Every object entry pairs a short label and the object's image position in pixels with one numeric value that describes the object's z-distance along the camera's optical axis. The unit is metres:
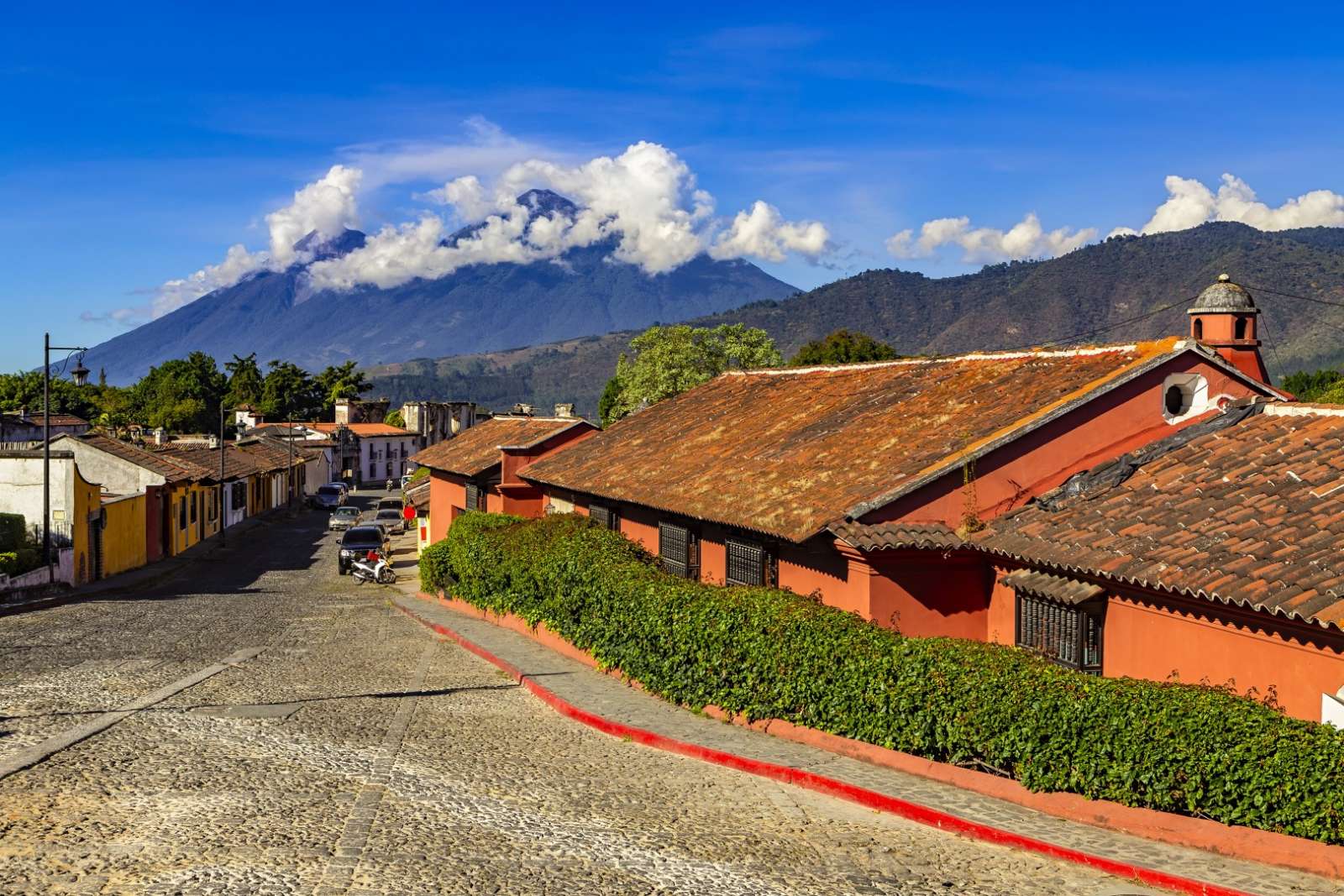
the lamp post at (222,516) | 48.86
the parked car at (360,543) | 37.44
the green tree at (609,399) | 90.35
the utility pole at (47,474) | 29.81
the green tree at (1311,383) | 55.34
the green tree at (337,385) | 129.38
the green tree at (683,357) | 69.19
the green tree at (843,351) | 74.81
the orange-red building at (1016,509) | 11.16
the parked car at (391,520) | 57.22
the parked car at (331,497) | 76.67
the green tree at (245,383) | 122.75
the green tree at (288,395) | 123.69
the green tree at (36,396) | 94.19
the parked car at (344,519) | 57.56
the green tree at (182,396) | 106.44
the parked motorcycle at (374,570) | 34.72
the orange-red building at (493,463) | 31.00
